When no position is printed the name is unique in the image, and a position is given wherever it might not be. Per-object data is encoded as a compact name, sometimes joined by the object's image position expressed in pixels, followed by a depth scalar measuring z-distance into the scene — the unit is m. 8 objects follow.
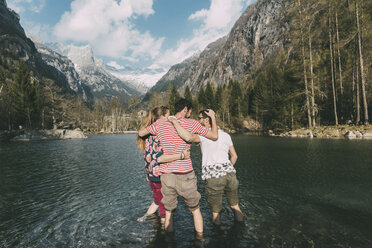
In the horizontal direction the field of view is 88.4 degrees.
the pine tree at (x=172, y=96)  78.86
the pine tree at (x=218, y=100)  75.68
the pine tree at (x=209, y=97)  80.45
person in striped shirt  3.96
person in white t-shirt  4.56
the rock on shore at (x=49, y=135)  42.72
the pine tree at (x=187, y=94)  81.01
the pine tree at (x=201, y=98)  83.57
